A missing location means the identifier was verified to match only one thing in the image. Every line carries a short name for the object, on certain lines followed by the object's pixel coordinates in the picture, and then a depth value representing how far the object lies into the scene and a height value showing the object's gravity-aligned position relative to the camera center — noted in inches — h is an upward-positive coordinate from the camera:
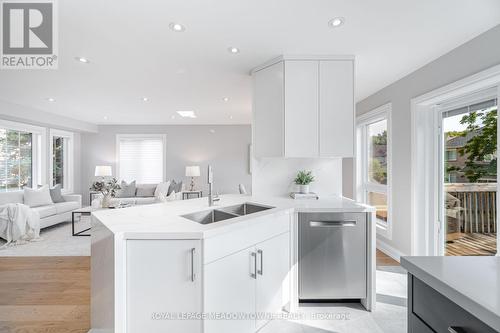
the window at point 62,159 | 222.9 +8.4
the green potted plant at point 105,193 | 165.0 -19.5
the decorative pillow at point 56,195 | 191.8 -24.3
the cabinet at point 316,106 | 93.4 +25.3
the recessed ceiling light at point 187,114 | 199.2 +48.6
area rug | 127.5 -48.8
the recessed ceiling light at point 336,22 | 70.5 +46.4
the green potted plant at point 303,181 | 102.1 -6.8
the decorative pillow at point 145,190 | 225.8 -23.8
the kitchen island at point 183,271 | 49.6 -25.2
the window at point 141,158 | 257.3 +9.9
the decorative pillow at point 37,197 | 169.5 -23.6
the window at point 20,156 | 178.9 +9.4
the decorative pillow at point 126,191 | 221.5 -24.4
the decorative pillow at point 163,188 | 222.2 -21.4
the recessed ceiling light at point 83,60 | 96.2 +46.6
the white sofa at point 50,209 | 160.6 -33.1
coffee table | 156.8 -31.8
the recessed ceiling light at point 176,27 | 72.6 +46.2
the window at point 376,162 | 129.6 +2.6
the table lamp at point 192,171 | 236.8 -4.8
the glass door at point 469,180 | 80.6 -5.5
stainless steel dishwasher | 77.6 -31.1
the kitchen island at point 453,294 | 21.8 -13.8
